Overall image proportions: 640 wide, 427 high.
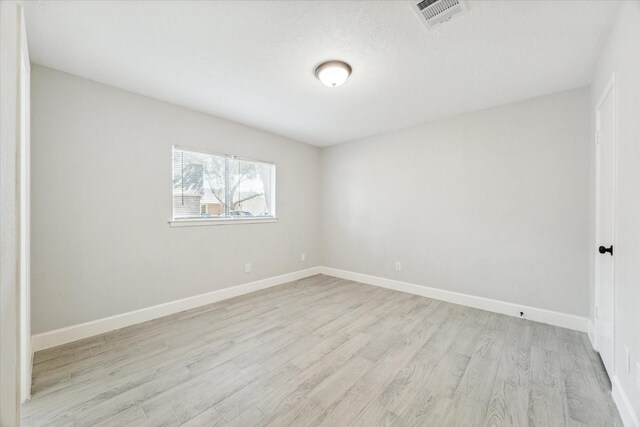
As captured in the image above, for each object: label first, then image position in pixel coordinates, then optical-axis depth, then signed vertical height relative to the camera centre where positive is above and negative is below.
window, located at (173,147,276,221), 3.29 +0.37
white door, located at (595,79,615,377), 1.90 -0.06
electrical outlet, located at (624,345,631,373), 1.49 -0.84
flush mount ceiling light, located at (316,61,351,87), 2.27 +1.27
